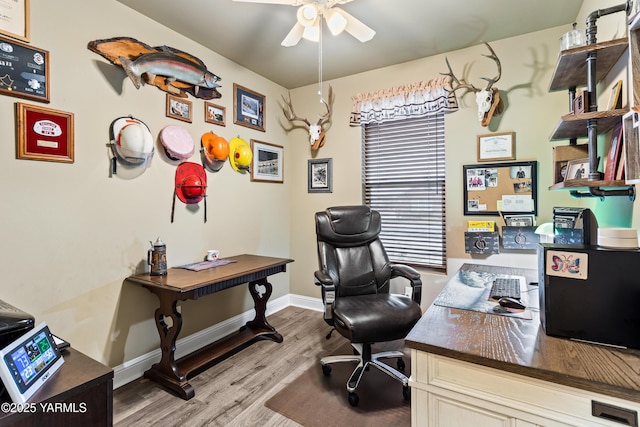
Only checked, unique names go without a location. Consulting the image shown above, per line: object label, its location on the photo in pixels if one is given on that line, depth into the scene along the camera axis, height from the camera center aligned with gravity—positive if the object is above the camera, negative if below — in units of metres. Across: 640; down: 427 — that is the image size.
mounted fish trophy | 1.96 +1.04
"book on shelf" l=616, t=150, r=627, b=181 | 1.15 +0.16
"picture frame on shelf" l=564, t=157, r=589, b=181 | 1.41 +0.20
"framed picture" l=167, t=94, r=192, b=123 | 2.39 +0.84
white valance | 2.74 +1.06
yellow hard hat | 2.84 +0.54
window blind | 2.90 +0.26
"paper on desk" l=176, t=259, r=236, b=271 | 2.36 -0.44
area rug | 1.73 -1.21
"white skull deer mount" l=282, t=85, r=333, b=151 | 3.35 +0.95
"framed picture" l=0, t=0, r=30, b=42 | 1.60 +1.06
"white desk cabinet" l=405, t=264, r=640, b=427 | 0.78 -0.49
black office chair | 1.89 -0.61
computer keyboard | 1.52 -0.43
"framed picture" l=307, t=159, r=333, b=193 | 3.40 +0.40
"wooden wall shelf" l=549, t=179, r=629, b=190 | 1.16 +0.11
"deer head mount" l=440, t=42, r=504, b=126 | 2.48 +0.93
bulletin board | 2.44 +0.18
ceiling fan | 1.80 +1.21
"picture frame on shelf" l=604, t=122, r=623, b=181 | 1.20 +0.22
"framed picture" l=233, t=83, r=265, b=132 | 2.96 +1.06
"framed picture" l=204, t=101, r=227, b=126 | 2.66 +0.89
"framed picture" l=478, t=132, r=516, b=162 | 2.51 +0.54
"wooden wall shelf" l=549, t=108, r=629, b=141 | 1.20 +0.40
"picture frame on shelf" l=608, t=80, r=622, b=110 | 1.29 +0.49
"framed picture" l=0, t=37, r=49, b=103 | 1.61 +0.79
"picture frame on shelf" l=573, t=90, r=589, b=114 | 1.30 +0.48
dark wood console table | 1.96 -0.60
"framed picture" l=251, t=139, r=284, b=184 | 3.18 +0.54
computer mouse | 1.35 -0.43
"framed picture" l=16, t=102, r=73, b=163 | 1.67 +0.46
